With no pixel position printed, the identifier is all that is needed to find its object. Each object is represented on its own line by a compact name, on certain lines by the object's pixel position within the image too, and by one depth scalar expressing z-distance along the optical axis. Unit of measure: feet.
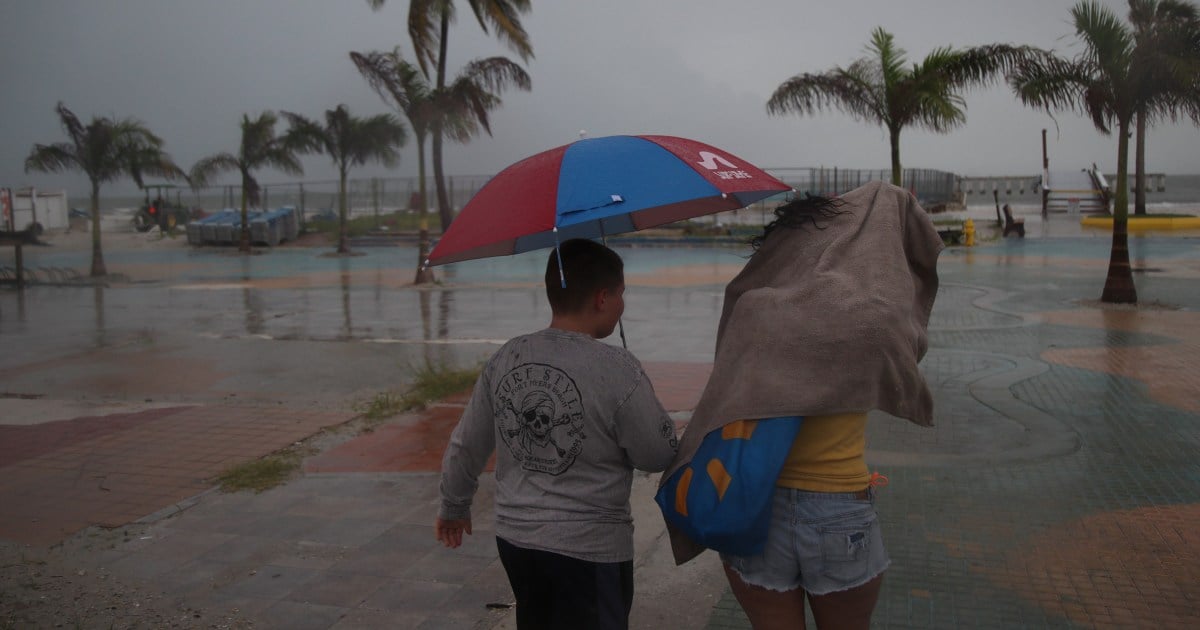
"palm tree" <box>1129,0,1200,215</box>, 38.65
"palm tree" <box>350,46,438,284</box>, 73.15
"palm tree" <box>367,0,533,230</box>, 66.95
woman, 7.20
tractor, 150.51
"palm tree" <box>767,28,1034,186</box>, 45.83
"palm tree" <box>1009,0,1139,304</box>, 40.96
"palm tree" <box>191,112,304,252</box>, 112.78
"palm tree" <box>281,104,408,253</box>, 110.52
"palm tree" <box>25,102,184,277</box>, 80.18
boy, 8.04
